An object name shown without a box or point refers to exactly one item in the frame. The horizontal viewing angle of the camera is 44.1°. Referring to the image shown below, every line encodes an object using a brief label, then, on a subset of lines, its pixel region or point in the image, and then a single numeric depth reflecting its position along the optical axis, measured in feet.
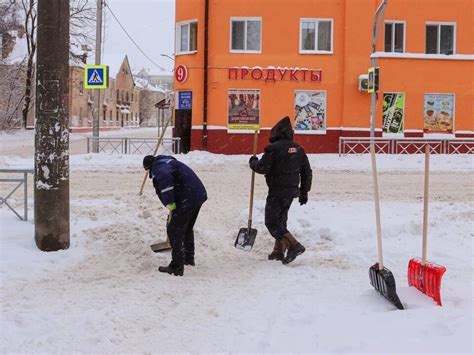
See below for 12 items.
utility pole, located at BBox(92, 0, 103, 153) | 69.58
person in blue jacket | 20.50
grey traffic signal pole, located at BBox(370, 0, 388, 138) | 49.73
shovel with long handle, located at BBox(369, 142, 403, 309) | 16.79
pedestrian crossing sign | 61.98
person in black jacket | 22.35
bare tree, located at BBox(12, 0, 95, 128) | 125.59
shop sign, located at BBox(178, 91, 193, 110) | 74.33
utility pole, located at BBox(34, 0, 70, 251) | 21.07
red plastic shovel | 16.70
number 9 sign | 73.97
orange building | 73.61
